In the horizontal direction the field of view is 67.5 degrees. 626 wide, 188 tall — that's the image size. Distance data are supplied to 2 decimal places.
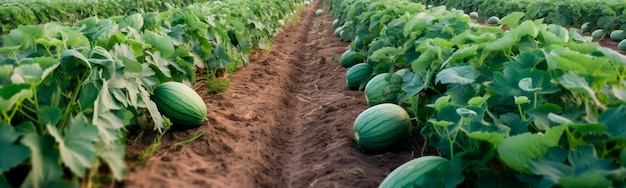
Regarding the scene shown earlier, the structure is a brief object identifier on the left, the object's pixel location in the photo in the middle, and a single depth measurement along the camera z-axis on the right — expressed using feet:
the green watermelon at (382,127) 11.77
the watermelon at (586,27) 34.88
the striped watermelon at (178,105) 12.41
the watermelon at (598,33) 33.50
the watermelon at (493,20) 41.96
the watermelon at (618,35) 32.23
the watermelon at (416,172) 8.18
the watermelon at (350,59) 21.86
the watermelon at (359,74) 18.13
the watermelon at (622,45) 28.68
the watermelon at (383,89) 13.83
